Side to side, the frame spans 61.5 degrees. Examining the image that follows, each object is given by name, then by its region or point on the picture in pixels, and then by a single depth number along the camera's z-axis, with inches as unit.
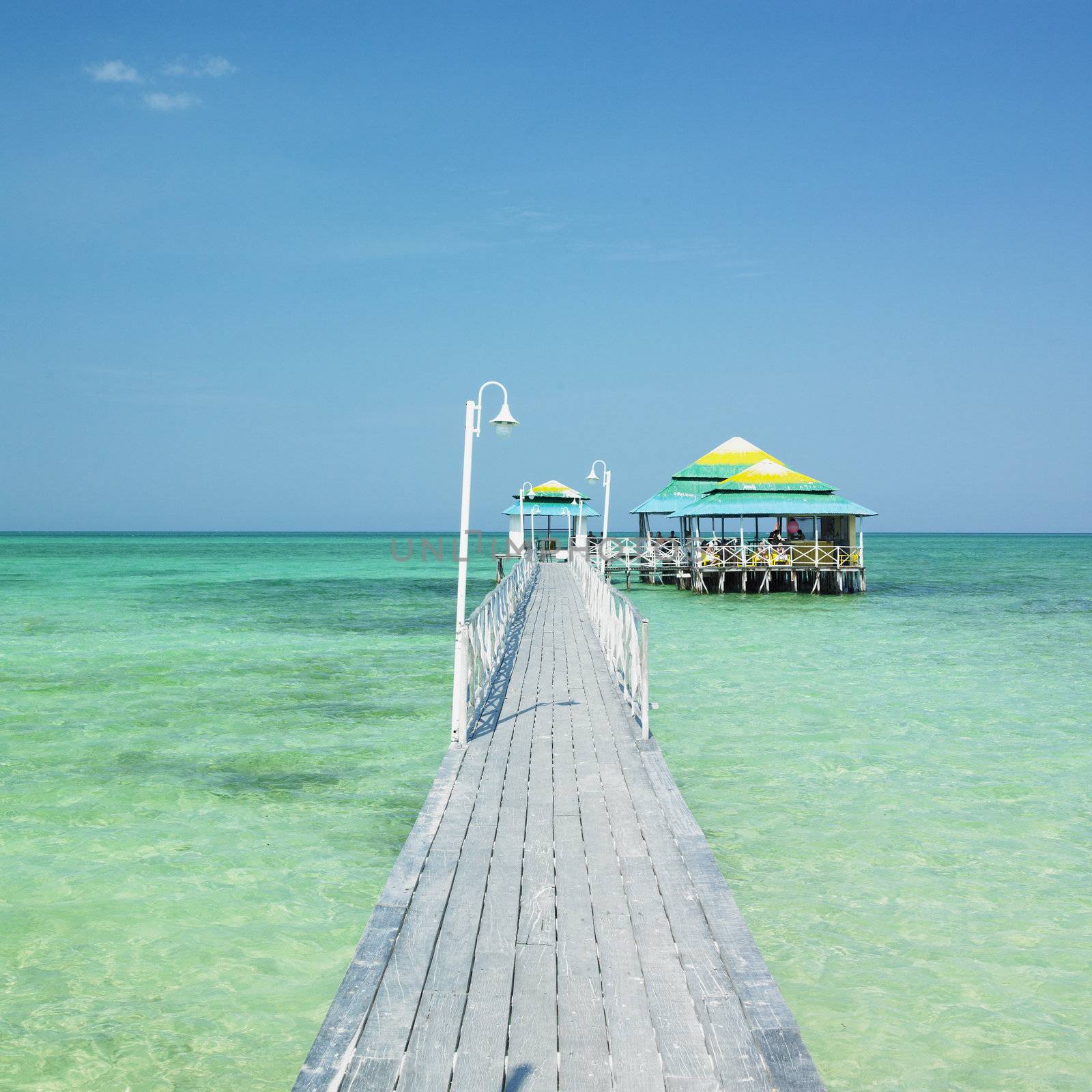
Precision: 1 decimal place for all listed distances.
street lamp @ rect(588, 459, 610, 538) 1029.2
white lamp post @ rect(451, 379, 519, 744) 273.0
